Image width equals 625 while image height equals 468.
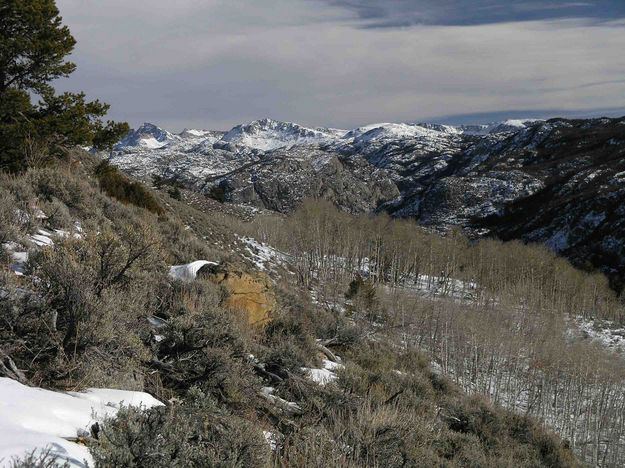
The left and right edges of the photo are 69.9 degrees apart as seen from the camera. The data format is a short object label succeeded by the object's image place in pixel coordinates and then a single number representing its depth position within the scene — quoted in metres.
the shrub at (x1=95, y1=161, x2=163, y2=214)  15.54
